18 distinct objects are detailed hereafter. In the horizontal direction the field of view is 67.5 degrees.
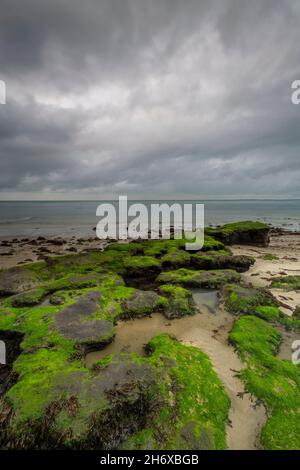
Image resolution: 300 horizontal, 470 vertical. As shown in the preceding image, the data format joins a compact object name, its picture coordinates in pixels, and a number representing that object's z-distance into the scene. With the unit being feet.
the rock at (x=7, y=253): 74.64
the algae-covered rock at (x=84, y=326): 21.40
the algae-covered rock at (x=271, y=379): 13.69
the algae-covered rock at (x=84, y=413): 12.34
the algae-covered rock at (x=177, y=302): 28.53
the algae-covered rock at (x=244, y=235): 84.58
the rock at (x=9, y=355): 16.51
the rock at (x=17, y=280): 35.77
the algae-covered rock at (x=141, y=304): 27.99
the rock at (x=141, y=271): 44.14
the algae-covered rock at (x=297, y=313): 27.59
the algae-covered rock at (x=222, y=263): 49.44
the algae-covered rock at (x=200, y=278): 38.01
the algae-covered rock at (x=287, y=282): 37.40
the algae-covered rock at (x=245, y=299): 29.43
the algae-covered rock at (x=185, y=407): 12.98
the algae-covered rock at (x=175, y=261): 49.37
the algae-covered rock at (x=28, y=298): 30.27
